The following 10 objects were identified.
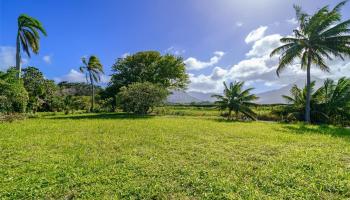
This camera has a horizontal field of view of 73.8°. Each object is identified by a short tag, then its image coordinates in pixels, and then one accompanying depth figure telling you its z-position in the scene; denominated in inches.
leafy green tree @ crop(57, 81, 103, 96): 2374.1
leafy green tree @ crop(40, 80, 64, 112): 994.6
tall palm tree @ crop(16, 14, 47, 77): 757.3
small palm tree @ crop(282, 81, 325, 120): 751.1
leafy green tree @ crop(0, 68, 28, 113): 654.5
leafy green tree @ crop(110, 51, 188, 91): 1139.9
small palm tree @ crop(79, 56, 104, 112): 1417.3
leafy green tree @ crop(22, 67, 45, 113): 890.9
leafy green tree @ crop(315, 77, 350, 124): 690.8
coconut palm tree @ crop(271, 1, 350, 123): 653.9
